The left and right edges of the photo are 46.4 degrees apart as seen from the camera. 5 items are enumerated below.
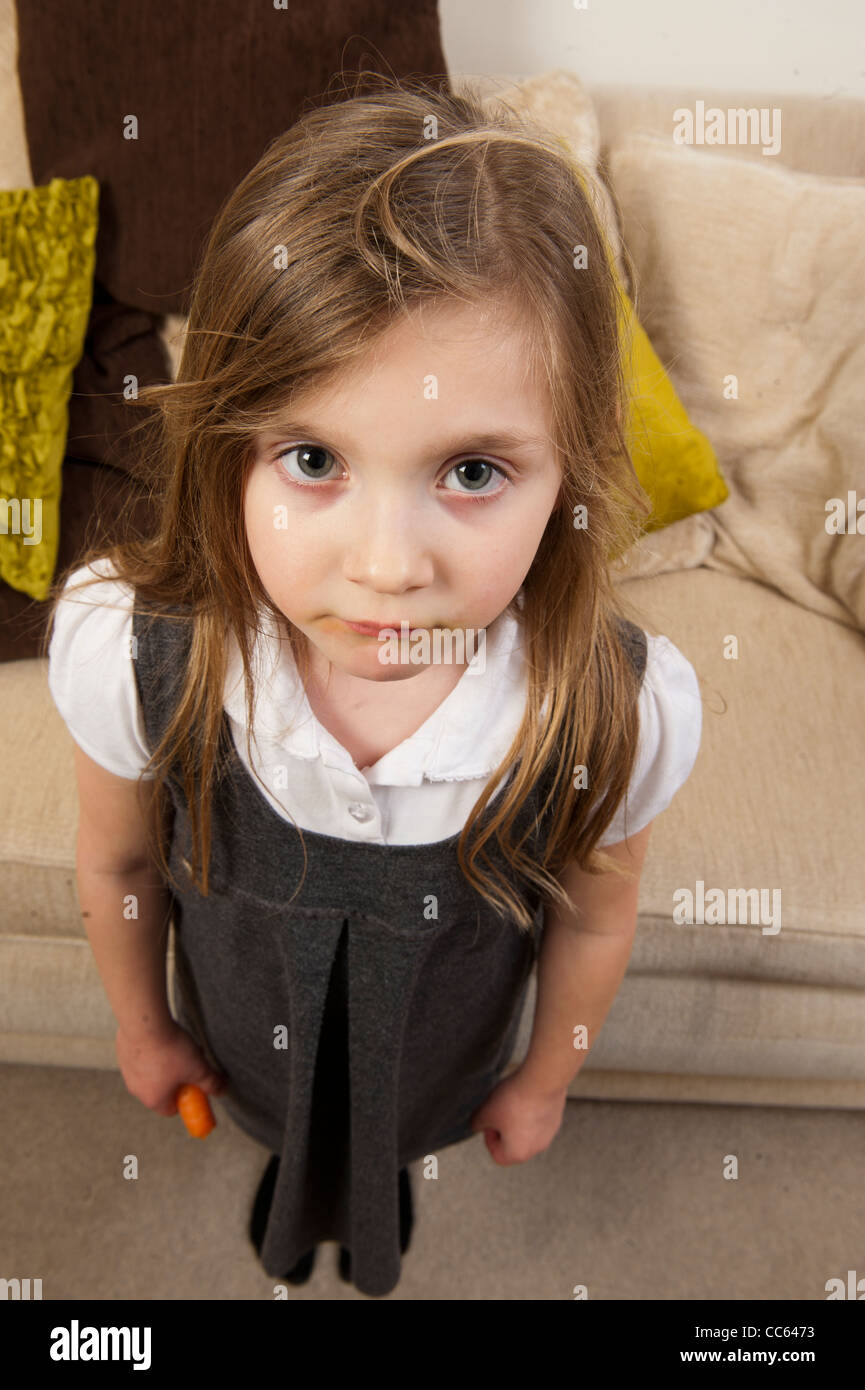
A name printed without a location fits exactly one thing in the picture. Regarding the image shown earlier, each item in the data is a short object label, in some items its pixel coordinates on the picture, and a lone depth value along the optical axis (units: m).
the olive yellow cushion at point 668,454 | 1.18
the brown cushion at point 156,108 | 1.11
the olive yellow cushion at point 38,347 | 1.09
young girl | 0.50
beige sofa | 1.06
